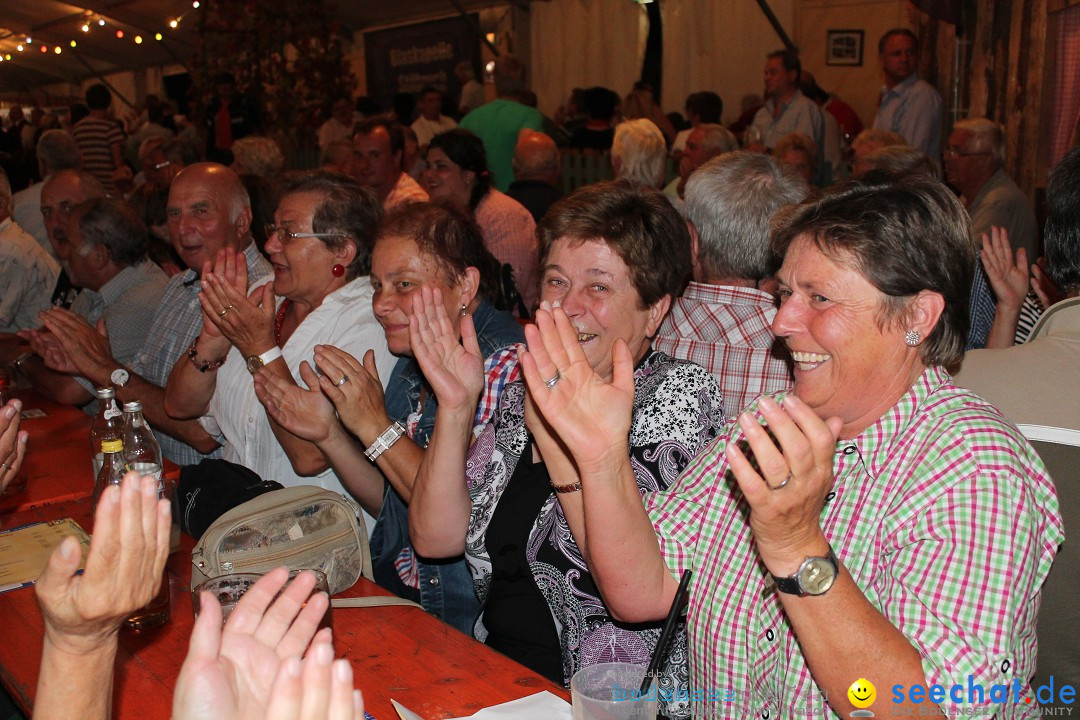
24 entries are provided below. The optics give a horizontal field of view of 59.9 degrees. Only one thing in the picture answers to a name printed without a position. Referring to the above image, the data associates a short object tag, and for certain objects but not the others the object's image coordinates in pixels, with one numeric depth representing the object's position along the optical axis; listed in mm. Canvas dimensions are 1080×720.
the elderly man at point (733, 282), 2568
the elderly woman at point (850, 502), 1262
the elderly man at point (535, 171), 6117
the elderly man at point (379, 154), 6449
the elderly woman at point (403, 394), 2422
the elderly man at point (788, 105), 6688
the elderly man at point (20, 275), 5031
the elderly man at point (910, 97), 6344
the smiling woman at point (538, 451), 1985
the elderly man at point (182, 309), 3434
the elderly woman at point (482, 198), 5367
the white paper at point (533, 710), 1524
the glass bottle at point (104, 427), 2509
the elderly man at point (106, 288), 3752
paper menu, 2098
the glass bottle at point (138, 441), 2332
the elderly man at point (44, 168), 6680
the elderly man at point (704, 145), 5965
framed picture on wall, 9609
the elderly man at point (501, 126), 7277
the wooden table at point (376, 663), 1593
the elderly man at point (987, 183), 4652
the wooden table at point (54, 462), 2646
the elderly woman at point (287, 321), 2797
